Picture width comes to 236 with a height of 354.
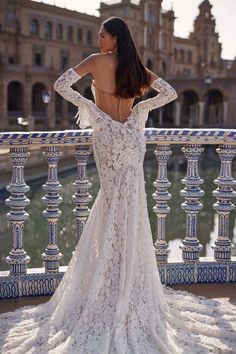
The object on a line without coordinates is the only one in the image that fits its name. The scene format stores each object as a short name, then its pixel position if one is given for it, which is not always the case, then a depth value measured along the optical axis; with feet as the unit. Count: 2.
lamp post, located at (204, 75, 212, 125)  135.33
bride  8.59
